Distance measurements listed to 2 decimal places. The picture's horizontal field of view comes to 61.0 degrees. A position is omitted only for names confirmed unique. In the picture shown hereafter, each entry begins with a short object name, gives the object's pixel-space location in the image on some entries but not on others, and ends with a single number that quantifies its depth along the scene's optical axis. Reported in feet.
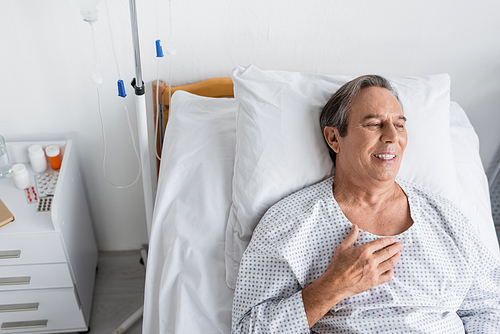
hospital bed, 3.88
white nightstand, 4.53
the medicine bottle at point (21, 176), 4.73
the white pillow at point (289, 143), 4.10
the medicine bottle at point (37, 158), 4.90
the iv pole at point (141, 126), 3.62
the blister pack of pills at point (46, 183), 4.77
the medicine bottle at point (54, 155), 4.96
